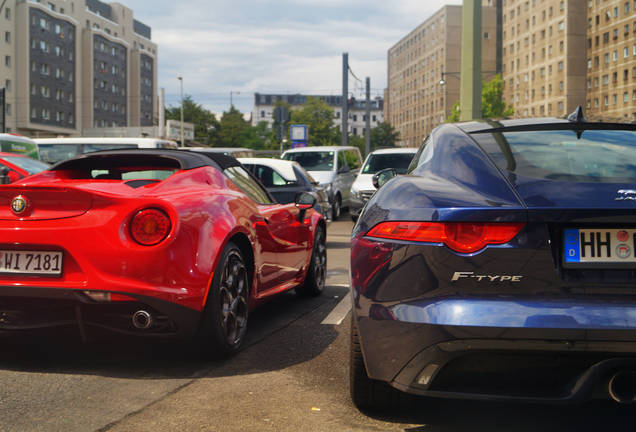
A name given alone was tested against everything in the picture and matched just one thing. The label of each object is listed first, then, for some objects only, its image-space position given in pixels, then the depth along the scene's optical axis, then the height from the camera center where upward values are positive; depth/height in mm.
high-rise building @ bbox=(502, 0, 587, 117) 100750 +17294
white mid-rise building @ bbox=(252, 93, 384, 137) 172125 +16227
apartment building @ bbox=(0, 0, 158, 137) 73312 +12391
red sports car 3996 -412
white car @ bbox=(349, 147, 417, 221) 17594 +360
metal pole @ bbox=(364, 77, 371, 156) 46950 +4340
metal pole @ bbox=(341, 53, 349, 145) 36250 +4469
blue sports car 2762 -395
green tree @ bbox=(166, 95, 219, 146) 103125 +8097
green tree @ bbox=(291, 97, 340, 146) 105125 +8458
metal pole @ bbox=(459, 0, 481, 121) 18875 +2996
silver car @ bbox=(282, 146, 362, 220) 20391 +314
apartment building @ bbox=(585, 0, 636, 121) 93062 +15565
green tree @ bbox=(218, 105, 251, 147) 106875 +7091
